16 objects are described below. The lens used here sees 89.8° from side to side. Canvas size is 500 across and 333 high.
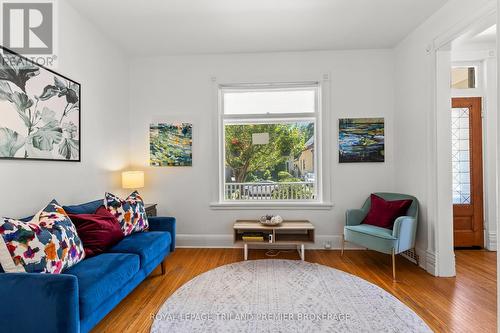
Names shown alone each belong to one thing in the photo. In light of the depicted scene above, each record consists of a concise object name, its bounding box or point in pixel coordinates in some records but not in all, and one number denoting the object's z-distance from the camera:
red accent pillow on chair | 2.97
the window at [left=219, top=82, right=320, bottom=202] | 3.72
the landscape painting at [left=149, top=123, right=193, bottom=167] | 3.68
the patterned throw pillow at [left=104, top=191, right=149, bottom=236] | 2.48
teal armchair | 2.69
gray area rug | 1.86
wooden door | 3.44
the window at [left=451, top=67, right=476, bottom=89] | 3.49
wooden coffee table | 3.15
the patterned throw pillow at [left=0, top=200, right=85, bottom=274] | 1.44
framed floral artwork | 1.91
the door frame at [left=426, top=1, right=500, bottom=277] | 2.69
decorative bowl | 3.24
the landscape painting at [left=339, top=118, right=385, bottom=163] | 3.54
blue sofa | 1.34
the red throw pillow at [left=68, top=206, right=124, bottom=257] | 2.06
